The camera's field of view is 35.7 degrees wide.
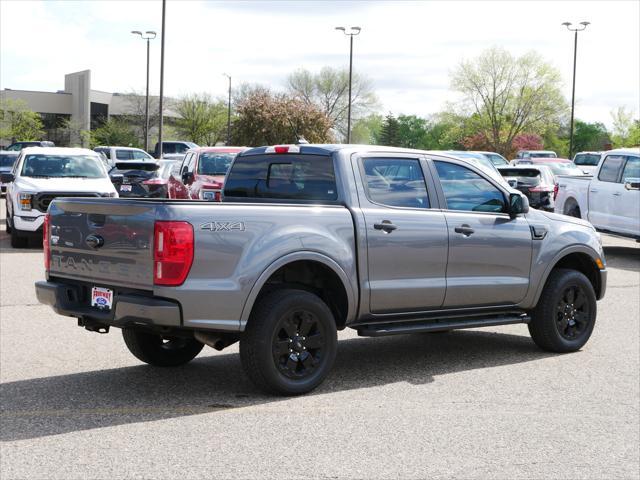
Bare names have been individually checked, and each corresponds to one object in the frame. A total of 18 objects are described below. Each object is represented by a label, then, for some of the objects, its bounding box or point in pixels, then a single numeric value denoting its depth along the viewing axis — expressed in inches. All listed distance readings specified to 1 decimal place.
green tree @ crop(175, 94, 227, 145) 3538.4
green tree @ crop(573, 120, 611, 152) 5172.2
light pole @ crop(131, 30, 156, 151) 2320.4
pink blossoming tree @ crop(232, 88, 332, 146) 2151.8
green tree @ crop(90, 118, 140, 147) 3058.6
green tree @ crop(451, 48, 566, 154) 3314.5
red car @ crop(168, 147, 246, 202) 728.3
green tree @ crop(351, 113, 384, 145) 3592.5
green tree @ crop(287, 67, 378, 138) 3577.8
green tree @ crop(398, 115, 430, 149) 5464.6
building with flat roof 3809.1
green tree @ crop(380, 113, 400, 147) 4388.3
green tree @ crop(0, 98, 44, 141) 3341.5
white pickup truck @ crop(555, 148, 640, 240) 729.6
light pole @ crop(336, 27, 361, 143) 2252.0
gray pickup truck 264.5
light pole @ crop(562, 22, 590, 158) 2401.8
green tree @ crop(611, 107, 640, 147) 3900.1
